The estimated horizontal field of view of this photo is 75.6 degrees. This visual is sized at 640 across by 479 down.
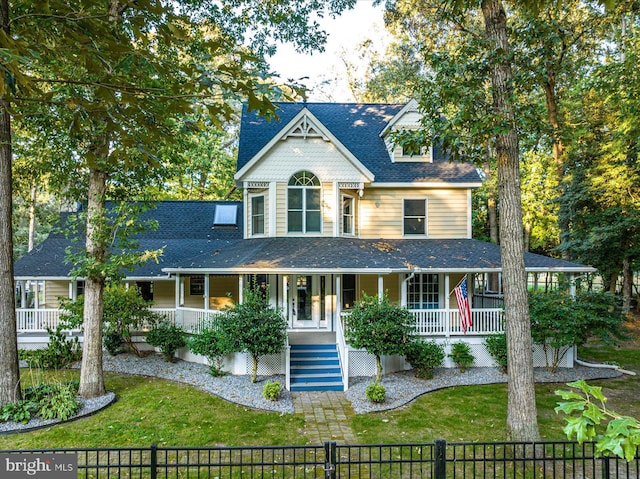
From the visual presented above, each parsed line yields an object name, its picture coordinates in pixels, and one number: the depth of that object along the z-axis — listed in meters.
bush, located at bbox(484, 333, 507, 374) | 13.07
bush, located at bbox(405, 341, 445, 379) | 12.48
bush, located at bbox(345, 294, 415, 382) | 11.28
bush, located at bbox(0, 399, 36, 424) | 8.71
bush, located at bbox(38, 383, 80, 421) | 9.09
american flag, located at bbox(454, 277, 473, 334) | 12.20
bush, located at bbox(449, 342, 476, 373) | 13.35
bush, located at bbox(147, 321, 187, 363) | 13.80
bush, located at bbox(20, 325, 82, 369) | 12.98
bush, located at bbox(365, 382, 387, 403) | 10.51
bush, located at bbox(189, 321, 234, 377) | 12.06
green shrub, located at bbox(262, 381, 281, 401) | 10.62
